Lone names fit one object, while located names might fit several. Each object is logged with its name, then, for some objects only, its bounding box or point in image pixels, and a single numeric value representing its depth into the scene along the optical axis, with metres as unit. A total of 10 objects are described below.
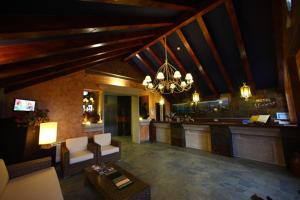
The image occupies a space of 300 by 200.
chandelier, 3.47
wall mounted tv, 3.34
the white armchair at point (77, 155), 3.16
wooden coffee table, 1.75
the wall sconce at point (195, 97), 5.82
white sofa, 1.75
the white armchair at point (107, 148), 3.76
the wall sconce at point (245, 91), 4.32
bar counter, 3.37
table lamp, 3.18
